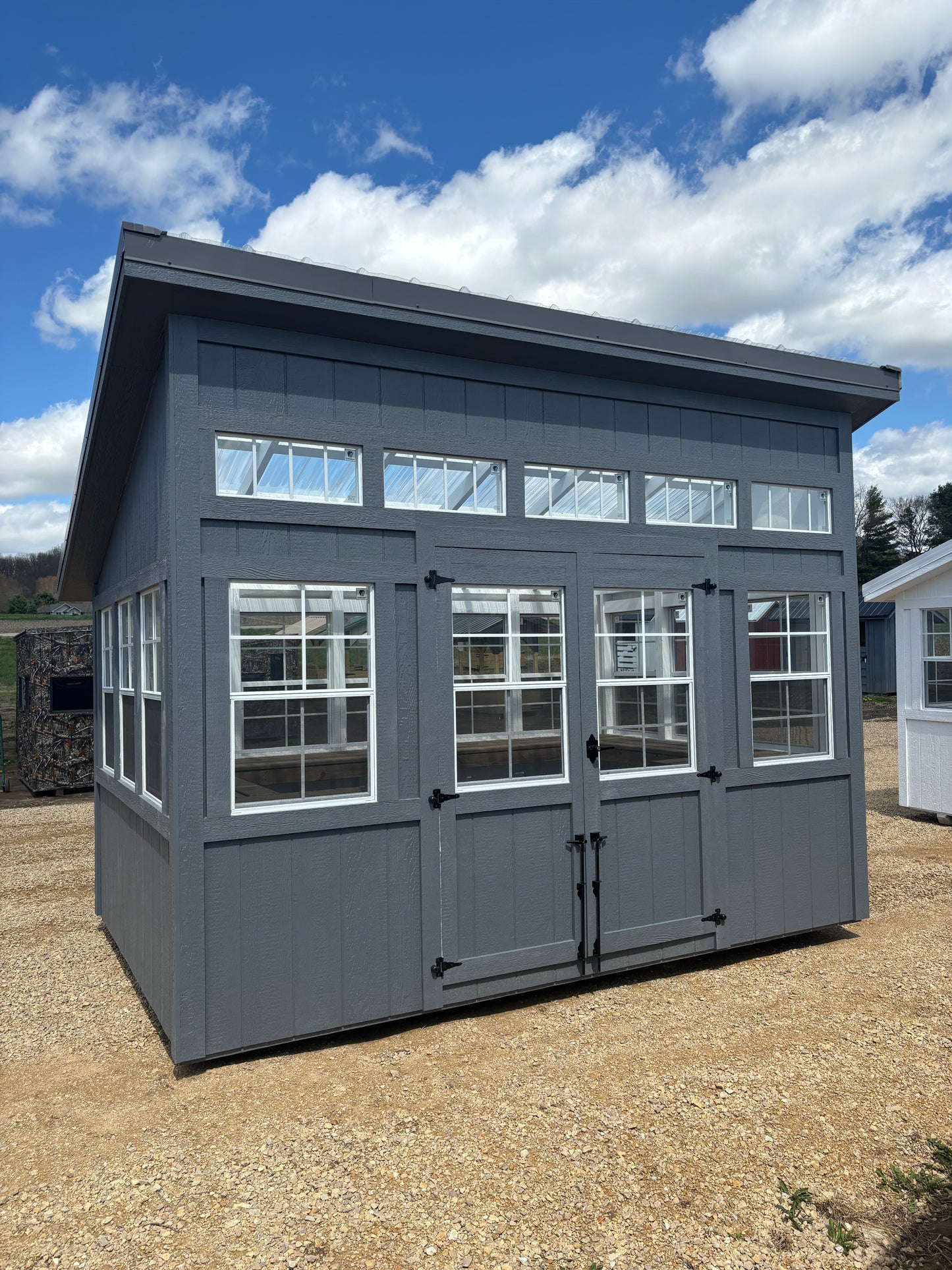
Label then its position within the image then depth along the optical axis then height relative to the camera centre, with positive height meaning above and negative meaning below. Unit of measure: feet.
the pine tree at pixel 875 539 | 123.85 +19.23
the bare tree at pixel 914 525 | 152.97 +25.50
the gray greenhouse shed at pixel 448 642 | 13.00 +0.50
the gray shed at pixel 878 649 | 87.35 +1.43
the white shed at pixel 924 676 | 31.40 -0.61
